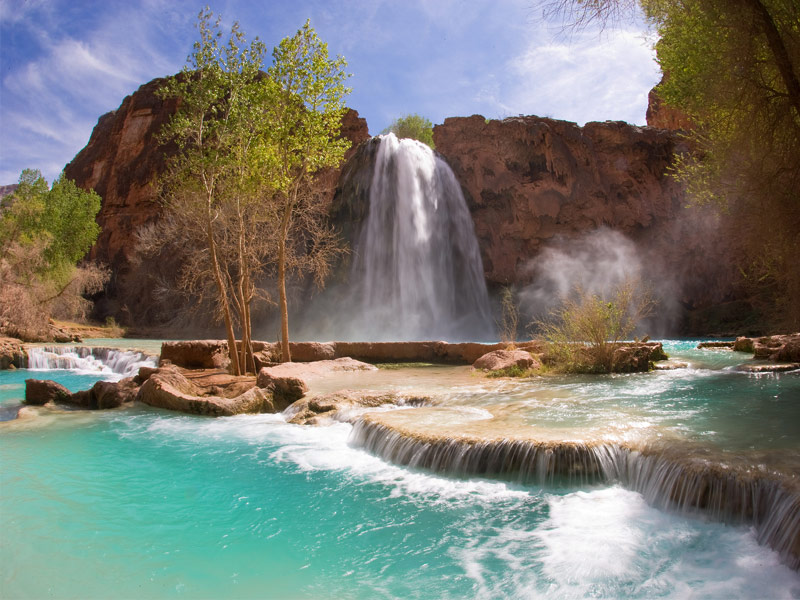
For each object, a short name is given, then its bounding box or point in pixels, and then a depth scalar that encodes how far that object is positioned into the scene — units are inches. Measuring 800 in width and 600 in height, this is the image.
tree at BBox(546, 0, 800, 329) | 241.8
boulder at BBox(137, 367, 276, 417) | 349.4
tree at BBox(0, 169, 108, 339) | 882.1
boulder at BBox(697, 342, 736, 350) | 705.0
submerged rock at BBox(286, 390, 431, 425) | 312.7
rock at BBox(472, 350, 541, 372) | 440.8
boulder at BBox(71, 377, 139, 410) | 375.6
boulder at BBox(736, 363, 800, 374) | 433.7
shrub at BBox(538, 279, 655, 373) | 449.7
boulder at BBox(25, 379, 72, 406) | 377.7
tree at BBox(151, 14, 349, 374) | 415.5
